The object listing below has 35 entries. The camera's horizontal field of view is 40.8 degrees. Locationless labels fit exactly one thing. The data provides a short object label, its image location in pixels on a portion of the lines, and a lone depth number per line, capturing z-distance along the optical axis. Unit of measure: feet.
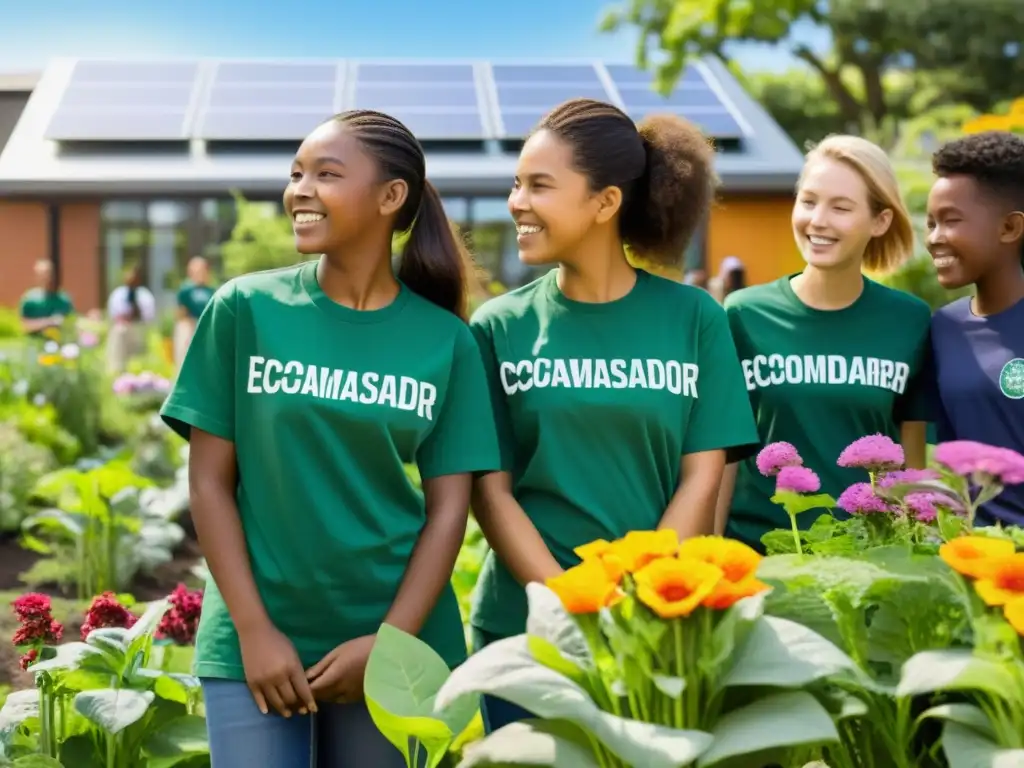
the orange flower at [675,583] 5.78
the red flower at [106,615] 10.87
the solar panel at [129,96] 62.75
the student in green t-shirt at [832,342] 9.62
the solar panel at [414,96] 60.34
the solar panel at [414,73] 64.18
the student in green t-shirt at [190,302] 44.16
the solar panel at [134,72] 66.64
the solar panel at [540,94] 59.11
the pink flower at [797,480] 7.68
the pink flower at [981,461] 6.33
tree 80.58
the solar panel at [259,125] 57.93
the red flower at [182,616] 12.52
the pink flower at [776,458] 7.91
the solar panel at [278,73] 65.10
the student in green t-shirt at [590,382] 8.47
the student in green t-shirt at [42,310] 44.06
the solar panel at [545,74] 62.54
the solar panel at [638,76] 62.59
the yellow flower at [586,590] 5.94
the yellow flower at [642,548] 6.10
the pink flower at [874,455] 7.70
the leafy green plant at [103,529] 20.38
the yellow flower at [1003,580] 5.86
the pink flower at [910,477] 6.95
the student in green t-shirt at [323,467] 7.68
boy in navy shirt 9.42
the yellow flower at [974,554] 5.95
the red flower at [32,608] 10.47
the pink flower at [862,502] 7.48
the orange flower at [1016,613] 5.73
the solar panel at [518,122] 56.54
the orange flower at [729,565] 5.89
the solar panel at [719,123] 55.47
